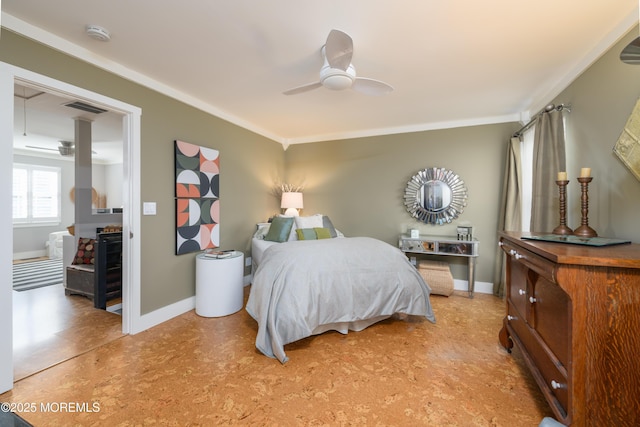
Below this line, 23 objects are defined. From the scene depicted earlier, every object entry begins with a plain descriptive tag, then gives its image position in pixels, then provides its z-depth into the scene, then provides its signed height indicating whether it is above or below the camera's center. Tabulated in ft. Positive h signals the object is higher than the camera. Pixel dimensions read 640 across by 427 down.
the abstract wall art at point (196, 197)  9.48 +0.48
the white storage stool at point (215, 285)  9.31 -2.66
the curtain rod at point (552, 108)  7.73 +3.10
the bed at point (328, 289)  6.82 -2.22
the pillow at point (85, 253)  11.41 -1.88
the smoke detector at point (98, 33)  6.11 +4.12
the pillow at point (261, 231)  12.66 -0.99
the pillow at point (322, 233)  11.66 -0.97
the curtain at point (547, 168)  7.82 +1.35
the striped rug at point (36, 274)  12.92 -3.60
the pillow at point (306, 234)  11.47 -1.00
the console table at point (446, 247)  11.30 -1.55
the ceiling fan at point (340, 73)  5.39 +3.32
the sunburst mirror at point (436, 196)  12.41 +0.76
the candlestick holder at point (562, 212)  6.27 +0.01
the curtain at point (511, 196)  10.78 +0.68
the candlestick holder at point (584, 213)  5.71 -0.01
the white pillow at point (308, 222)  12.11 -0.51
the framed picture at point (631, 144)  5.15 +1.39
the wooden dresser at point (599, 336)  3.52 -1.66
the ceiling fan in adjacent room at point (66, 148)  16.55 +3.84
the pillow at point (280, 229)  11.64 -0.83
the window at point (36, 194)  18.85 +1.06
